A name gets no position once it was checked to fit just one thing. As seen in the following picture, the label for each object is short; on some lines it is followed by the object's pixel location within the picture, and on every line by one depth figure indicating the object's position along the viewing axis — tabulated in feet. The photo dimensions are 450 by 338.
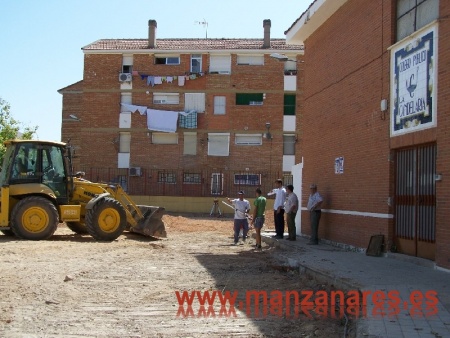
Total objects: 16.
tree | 135.54
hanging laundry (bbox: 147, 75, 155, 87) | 131.03
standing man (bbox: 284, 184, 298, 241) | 54.54
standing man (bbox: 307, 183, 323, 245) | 51.11
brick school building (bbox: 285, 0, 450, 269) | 34.35
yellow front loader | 53.16
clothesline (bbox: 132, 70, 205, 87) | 130.52
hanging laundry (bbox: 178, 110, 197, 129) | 129.59
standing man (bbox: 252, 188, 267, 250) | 52.60
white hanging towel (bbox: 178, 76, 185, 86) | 130.62
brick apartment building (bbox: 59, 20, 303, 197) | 128.88
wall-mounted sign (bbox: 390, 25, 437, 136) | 34.99
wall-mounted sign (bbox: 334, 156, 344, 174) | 49.37
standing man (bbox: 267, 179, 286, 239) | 57.36
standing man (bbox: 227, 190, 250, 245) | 56.70
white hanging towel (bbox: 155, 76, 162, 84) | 130.93
